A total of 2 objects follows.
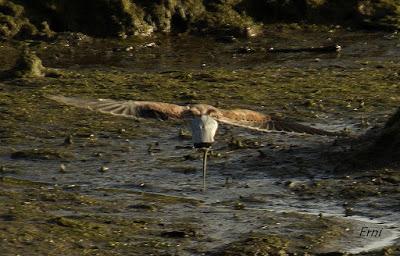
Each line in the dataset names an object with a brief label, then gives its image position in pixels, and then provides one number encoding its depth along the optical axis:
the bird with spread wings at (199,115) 18.30
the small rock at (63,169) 24.49
